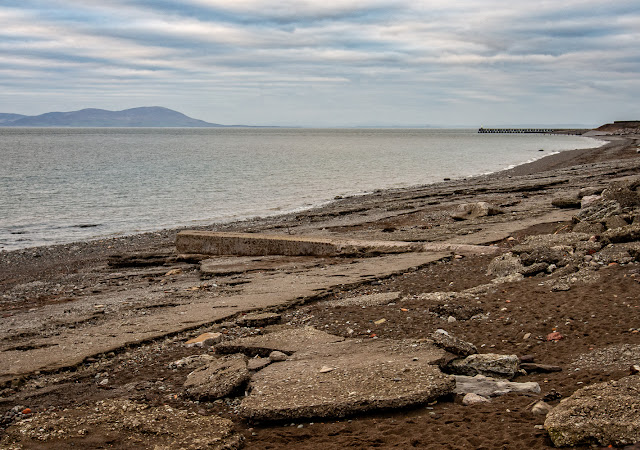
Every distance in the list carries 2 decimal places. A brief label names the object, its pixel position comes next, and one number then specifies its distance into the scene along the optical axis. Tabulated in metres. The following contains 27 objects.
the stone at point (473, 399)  4.22
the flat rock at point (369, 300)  7.11
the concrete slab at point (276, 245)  10.29
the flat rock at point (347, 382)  4.18
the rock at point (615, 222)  9.02
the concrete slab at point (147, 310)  6.03
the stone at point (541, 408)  3.90
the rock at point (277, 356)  5.22
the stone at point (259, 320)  6.68
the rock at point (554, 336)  5.46
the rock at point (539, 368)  4.73
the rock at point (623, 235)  8.07
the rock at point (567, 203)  13.55
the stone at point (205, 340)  6.07
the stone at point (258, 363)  5.08
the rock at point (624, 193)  9.75
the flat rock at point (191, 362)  5.50
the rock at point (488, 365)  4.71
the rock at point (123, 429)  4.03
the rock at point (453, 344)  5.02
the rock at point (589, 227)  9.08
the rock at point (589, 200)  10.78
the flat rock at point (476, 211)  13.52
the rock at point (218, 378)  4.76
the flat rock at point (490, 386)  4.35
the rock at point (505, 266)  7.82
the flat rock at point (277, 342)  5.50
